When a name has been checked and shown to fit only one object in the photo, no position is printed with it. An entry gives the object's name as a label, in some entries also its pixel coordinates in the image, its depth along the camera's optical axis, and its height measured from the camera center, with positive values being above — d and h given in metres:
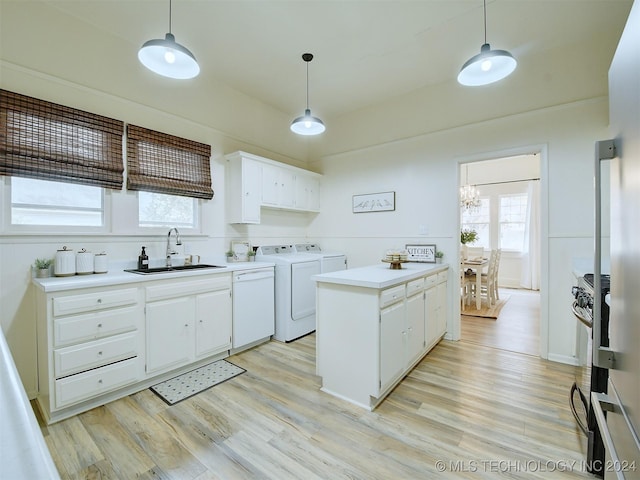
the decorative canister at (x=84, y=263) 2.39 -0.19
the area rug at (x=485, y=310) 4.62 -1.22
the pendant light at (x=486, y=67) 1.93 +1.25
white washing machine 3.55 -0.70
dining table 4.89 -0.50
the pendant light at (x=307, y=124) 2.99 +1.22
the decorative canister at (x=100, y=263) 2.48 -0.20
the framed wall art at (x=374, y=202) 4.11 +0.54
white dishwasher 3.15 -0.79
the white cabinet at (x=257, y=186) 3.62 +0.72
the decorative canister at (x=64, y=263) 2.30 -0.19
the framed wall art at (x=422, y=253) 3.72 -0.19
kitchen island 2.17 -0.75
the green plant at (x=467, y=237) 5.87 +0.03
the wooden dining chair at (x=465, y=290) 5.11 -0.96
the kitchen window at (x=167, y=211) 2.99 +0.32
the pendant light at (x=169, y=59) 1.83 +1.25
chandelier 6.33 +0.93
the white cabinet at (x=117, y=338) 2.00 -0.79
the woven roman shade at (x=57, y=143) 2.18 +0.80
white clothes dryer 4.05 -0.27
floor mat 2.37 -1.27
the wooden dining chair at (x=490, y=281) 5.05 -0.78
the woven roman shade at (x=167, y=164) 2.85 +0.82
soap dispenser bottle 2.82 -0.23
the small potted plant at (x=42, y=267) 2.25 -0.21
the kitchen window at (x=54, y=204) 2.27 +0.31
